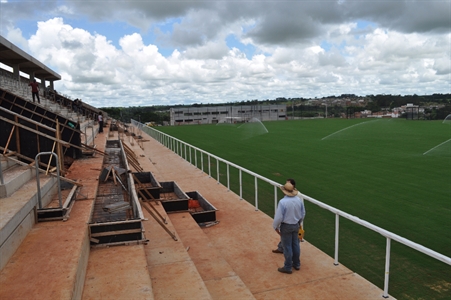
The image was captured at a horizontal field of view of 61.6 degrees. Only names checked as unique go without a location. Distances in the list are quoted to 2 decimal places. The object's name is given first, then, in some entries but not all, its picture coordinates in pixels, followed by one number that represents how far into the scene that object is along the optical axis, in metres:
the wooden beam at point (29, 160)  6.71
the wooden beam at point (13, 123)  7.13
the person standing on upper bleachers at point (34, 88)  19.08
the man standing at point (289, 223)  5.37
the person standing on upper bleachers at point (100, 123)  23.83
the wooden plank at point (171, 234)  5.80
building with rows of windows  100.75
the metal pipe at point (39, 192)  5.04
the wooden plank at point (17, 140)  7.25
